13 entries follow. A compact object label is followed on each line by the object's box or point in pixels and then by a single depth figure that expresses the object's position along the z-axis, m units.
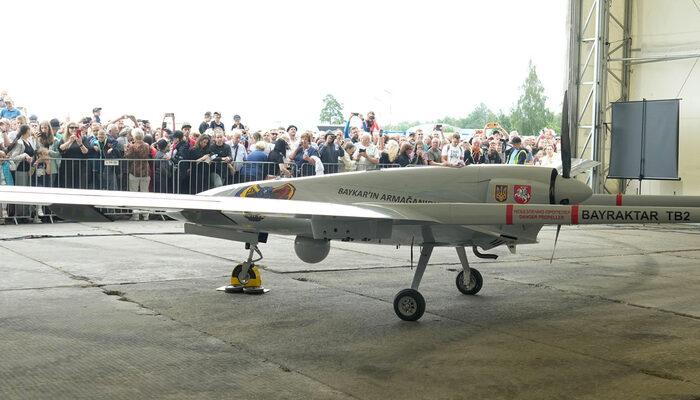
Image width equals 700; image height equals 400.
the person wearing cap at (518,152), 21.22
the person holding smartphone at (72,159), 18.28
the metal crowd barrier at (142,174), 17.97
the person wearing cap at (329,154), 20.74
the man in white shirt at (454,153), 22.23
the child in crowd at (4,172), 17.16
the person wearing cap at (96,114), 21.56
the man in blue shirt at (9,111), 19.66
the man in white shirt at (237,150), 20.28
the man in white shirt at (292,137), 21.39
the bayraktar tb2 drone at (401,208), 7.29
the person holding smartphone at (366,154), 21.09
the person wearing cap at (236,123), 22.48
